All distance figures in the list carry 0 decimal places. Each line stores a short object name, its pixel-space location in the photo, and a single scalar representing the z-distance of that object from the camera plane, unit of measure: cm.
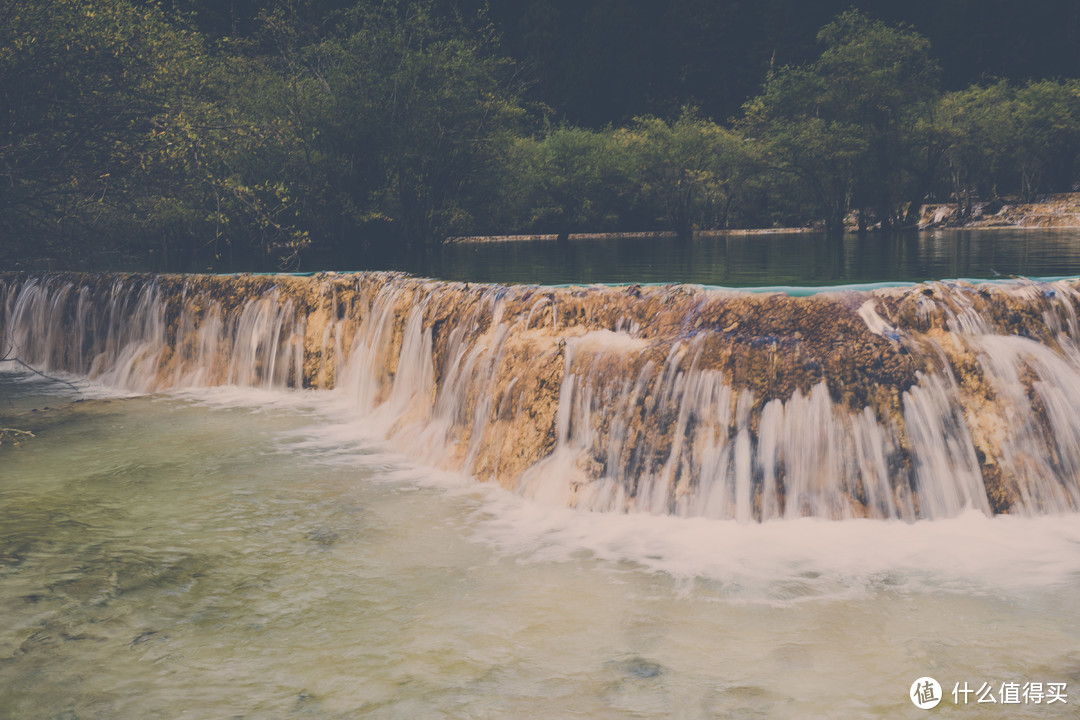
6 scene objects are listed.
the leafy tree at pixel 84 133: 1294
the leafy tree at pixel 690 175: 5662
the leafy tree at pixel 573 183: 5416
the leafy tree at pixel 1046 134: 5972
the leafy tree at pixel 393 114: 2875
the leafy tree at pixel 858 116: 4766
